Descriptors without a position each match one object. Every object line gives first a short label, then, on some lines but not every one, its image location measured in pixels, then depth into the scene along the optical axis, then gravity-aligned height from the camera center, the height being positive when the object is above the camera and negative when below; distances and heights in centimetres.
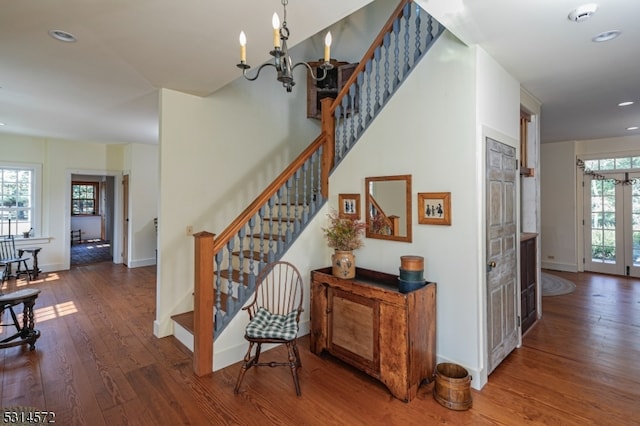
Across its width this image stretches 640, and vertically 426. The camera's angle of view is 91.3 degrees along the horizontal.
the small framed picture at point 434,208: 256 +7
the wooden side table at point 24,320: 296 -106
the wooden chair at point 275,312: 237 -87
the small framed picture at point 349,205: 322 +12
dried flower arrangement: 294 -17
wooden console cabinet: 229 -90
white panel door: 258 -32
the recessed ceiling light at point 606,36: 220 +130
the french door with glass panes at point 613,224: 585 -14
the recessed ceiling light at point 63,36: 235 +138
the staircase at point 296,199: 261 +18
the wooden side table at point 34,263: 588 -92
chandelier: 154 +79
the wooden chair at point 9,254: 571 -72
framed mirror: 285 +9
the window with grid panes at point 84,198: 1105 +64
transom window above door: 590 +105
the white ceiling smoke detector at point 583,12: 190 +127
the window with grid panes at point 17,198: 616 +35
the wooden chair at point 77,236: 1057 -70
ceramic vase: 281 -44
